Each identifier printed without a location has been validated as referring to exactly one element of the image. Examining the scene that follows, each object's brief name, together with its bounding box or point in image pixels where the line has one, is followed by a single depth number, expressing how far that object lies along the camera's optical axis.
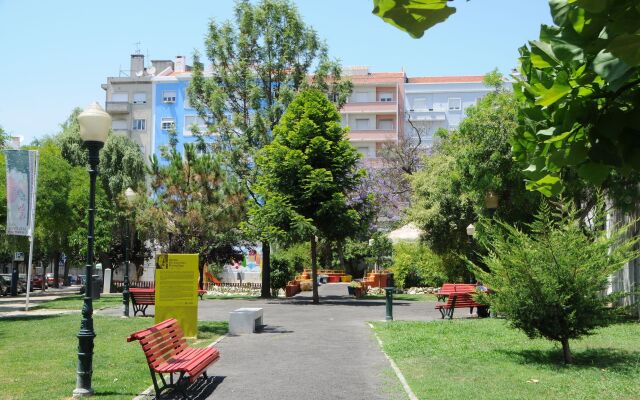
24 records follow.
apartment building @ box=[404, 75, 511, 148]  64.88
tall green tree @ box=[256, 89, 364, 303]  26.66
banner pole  22.39
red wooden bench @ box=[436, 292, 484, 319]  18.94
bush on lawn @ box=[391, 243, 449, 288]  34.69
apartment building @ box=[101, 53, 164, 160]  66.56
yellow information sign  14.45
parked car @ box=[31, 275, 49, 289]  51.44
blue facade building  65.81
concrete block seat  15.47
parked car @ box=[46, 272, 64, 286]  64.65
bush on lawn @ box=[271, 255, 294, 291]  34.09
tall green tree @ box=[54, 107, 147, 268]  42.44
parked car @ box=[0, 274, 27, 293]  46.21
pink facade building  64.19
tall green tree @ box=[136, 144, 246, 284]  24.47
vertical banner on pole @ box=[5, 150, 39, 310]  22.30
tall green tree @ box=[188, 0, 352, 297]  32.44
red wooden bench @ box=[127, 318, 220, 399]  7.88
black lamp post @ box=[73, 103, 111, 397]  8.59
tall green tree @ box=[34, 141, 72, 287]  29.31
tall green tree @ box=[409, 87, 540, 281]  20.95
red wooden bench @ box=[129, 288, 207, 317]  20.33
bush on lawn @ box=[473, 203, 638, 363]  10.45
